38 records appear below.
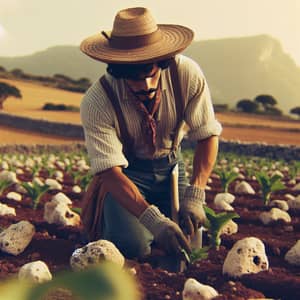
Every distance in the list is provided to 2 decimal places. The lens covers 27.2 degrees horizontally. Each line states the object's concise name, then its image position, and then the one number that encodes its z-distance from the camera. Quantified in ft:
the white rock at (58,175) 28.81
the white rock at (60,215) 15.75
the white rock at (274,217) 16.40
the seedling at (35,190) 18.12
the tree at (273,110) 143.15
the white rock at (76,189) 22.79
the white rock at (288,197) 21.11
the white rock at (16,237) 12.79
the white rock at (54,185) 23.57
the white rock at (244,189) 23.56
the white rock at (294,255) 12.02
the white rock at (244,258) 10.68
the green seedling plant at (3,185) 20.09
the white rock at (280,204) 18.70
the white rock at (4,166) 32.82
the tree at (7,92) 122.31
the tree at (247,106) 150.61
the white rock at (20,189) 22.44
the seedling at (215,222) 12.47
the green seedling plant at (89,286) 2.10
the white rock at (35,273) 9.90
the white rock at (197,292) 8.76
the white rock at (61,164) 36.01
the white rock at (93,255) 10.34
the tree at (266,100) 162.61
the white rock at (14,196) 20.43
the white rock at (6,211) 16.97
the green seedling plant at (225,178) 21.84
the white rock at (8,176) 24.18
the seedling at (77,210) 14.70
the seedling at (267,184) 19.04
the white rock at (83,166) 33.15
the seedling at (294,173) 29.48
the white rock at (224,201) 18.38
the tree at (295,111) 141.86
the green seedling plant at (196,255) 11.19
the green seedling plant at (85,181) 20.83
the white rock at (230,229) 14.85
